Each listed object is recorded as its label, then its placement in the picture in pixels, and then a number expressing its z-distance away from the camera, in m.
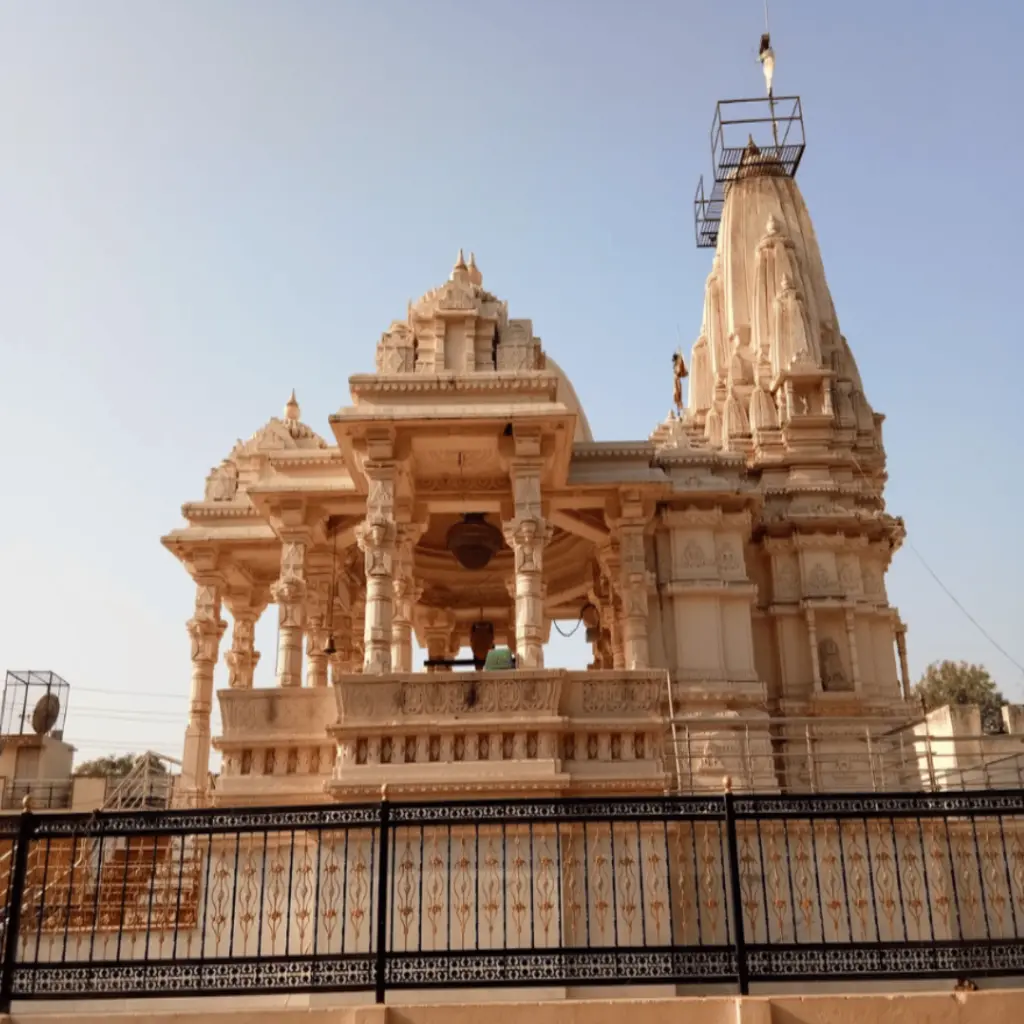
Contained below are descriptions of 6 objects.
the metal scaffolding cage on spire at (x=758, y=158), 29.77
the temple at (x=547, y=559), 11.84
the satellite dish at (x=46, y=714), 23.02
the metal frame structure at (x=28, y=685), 22.91
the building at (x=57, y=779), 18.67
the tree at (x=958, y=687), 53.06
